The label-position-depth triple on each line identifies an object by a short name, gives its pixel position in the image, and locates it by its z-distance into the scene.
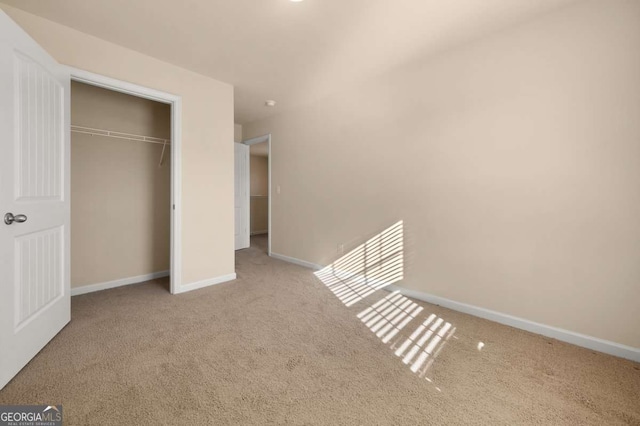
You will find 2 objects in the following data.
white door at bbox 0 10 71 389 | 1.54
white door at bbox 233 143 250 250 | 5.31
